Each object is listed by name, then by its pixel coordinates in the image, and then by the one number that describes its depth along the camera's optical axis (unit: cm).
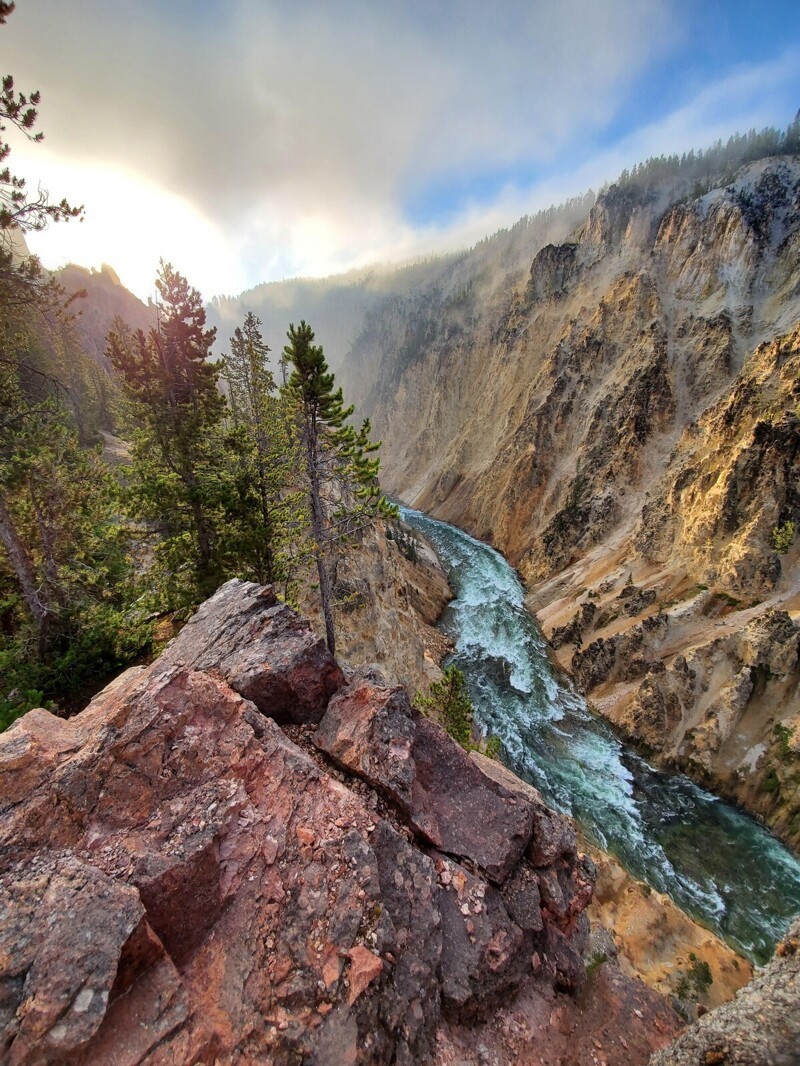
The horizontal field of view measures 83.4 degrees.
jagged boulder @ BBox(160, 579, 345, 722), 974
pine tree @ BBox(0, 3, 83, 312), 814
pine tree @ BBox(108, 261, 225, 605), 1548
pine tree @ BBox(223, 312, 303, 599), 1633
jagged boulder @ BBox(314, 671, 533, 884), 830
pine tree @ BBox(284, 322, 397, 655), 1332
